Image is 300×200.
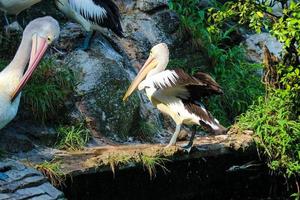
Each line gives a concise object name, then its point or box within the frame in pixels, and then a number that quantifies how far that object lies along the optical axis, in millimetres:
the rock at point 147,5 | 19453
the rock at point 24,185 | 10102
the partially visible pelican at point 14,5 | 14328
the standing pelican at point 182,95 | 13062
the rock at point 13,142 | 12812
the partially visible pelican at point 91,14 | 16187
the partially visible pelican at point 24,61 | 10641
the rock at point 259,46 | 21109
